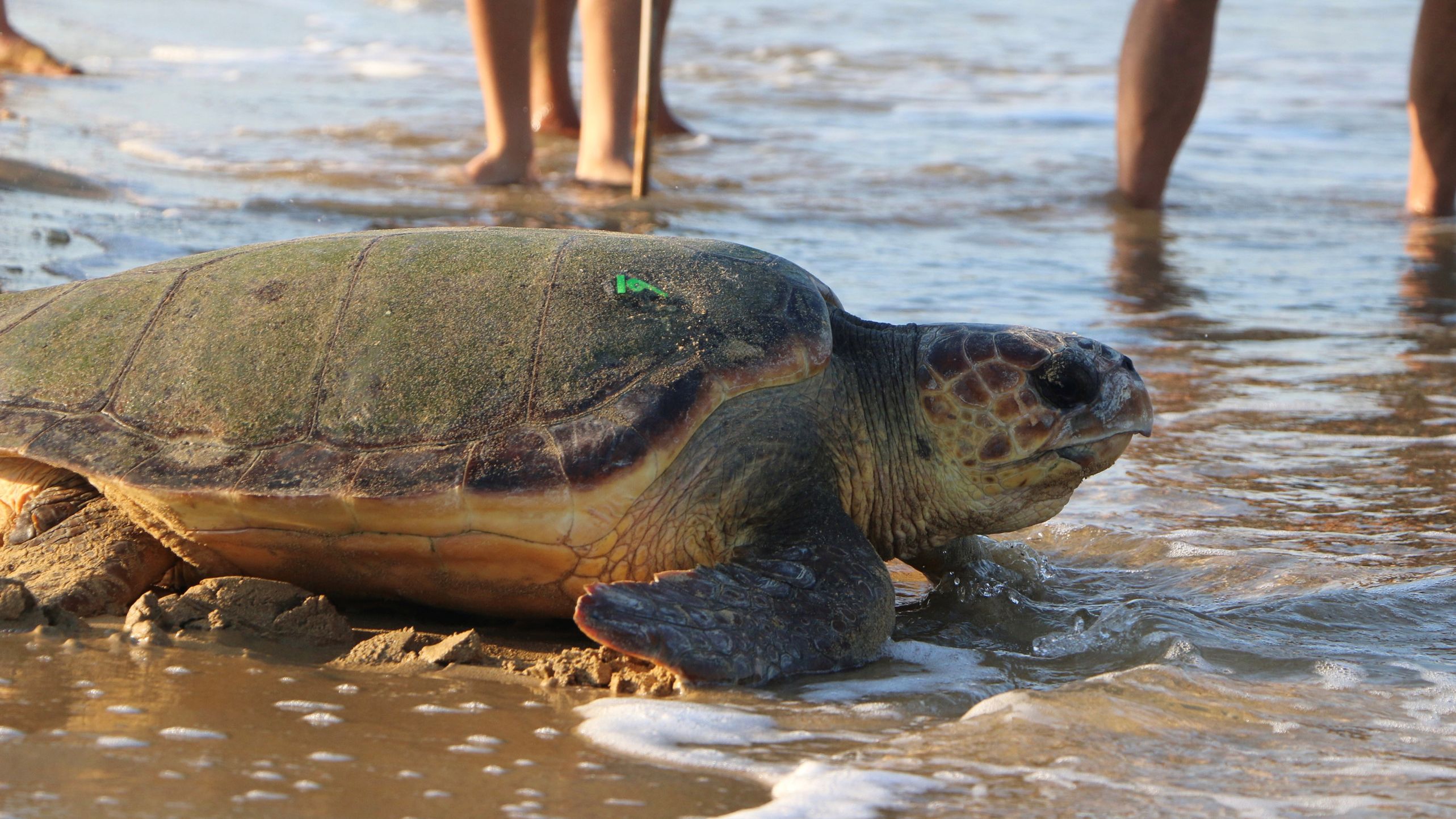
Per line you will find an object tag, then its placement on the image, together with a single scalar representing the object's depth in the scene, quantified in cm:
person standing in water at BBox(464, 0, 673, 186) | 525
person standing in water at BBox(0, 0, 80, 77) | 790
